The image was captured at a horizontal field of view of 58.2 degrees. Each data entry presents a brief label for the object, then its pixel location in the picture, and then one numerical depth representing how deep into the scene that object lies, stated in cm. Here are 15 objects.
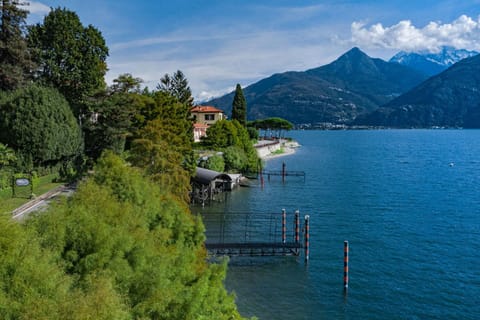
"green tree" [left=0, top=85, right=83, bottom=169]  4181
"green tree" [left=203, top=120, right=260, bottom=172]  7660
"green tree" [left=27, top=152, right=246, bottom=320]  1148
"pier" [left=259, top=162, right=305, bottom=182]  7809
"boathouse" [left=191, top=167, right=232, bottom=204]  5412
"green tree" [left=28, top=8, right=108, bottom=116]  4791
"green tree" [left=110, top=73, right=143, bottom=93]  5081
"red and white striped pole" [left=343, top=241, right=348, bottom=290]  2895
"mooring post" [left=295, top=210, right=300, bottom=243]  3647
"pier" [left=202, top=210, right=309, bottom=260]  3425
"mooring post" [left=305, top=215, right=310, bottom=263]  3400
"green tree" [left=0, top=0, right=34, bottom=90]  4366
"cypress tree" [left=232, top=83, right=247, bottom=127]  11275
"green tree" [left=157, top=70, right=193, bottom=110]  7900
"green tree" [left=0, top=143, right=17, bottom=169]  3834
